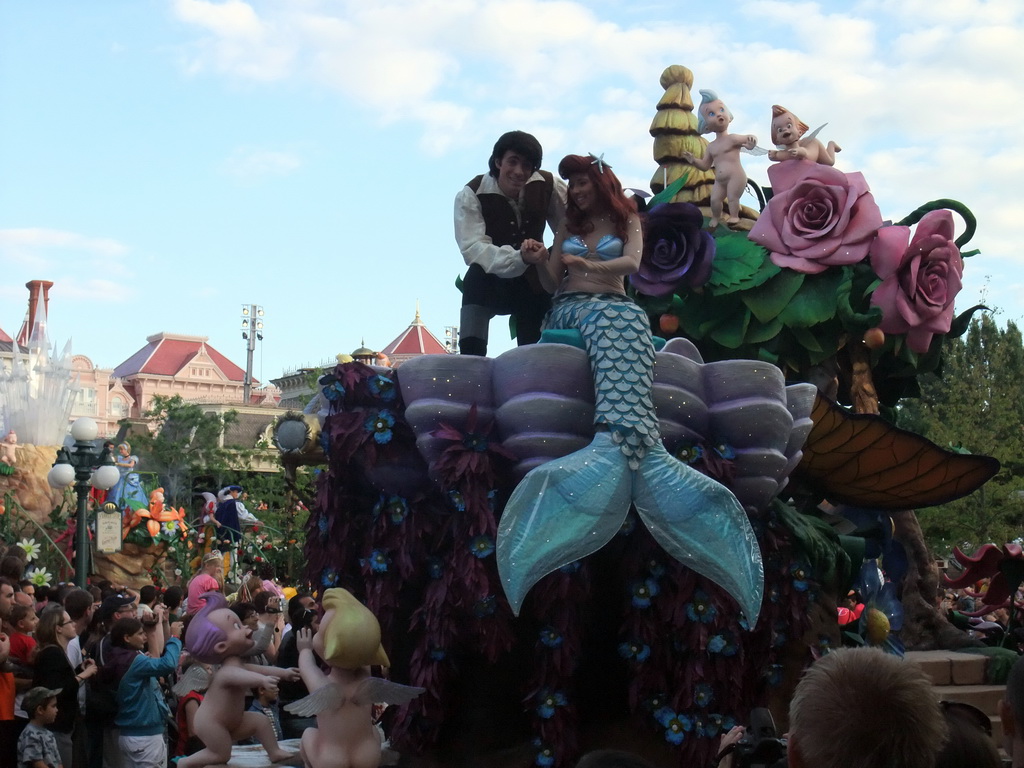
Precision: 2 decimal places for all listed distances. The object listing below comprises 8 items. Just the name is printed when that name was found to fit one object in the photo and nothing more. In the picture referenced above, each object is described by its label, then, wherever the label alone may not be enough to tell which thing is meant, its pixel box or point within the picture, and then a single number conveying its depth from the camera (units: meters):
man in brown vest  6.61
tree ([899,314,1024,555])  21.50
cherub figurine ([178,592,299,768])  5.60
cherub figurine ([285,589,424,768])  5.18
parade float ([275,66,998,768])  6.06
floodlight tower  50.47
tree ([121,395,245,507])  32.88
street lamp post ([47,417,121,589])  11.62
